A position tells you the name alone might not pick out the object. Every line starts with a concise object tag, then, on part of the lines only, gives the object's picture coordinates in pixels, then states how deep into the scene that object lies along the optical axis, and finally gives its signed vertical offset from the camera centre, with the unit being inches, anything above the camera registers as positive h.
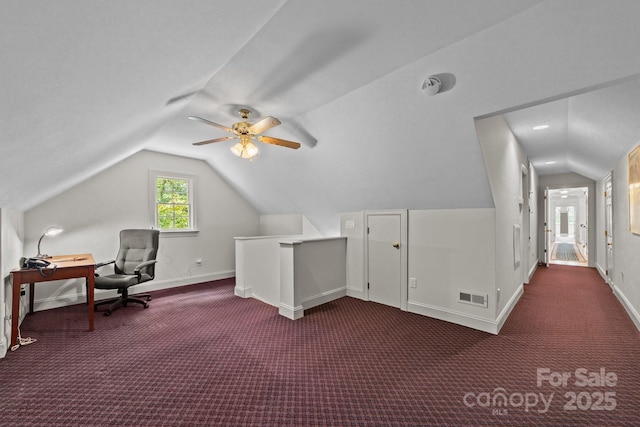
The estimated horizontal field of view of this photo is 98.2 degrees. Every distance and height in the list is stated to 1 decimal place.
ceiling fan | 110.0 +34.0
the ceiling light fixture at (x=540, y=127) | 143.4 +44.5
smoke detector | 89.0 +41.4
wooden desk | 106.9 -25.6
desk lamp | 138.4 -9.6
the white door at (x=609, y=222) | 181.0 -7.8
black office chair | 156.5 -27.2
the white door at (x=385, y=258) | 155.3 -26.7
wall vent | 124.6 -40.0
